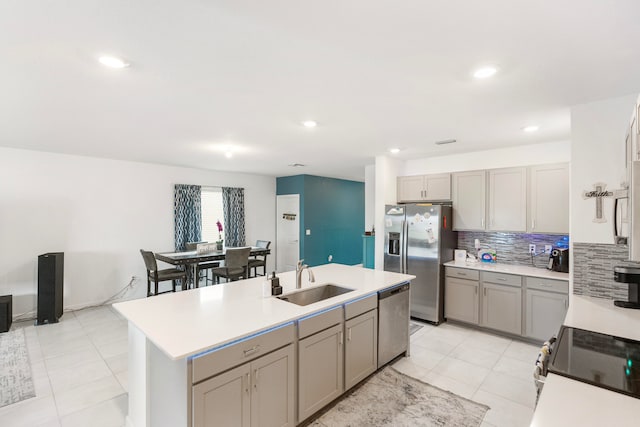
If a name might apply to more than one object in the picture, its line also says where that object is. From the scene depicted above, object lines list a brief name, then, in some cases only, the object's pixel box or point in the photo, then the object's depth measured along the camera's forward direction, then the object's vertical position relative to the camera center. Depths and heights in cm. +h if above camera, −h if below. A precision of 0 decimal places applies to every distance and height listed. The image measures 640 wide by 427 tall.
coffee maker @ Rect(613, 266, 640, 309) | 215 -47
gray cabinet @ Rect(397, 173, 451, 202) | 454 +42
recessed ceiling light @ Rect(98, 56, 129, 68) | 179 +92
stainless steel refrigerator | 420 -51
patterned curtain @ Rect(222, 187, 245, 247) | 654 -2
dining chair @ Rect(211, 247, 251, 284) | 500 -84
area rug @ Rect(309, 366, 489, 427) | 226 -154
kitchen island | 158 -75
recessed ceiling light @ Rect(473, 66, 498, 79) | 193 +92
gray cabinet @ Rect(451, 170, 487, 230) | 420 +22
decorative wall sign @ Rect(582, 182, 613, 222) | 202 +14
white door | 719 -43
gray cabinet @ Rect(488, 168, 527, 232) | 387 +20
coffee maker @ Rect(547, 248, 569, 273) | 362 -55
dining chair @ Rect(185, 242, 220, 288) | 492 -88
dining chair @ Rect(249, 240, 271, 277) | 578 -90
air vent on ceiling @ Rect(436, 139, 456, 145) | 375 +92
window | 632 +4
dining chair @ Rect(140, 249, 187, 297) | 456 -93
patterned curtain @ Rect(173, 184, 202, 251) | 584 +0
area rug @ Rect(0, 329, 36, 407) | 261 -154
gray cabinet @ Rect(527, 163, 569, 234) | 356 +19
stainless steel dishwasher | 291 -109
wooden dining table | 468 -69
